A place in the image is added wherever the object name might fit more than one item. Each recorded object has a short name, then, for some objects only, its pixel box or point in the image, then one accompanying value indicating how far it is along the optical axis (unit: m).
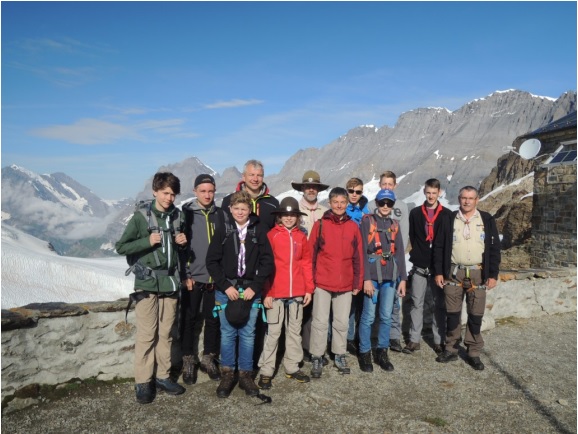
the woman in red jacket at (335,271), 4.83
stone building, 13.50
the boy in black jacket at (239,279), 4.30
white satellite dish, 14.91
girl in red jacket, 4.59
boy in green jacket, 4.06
